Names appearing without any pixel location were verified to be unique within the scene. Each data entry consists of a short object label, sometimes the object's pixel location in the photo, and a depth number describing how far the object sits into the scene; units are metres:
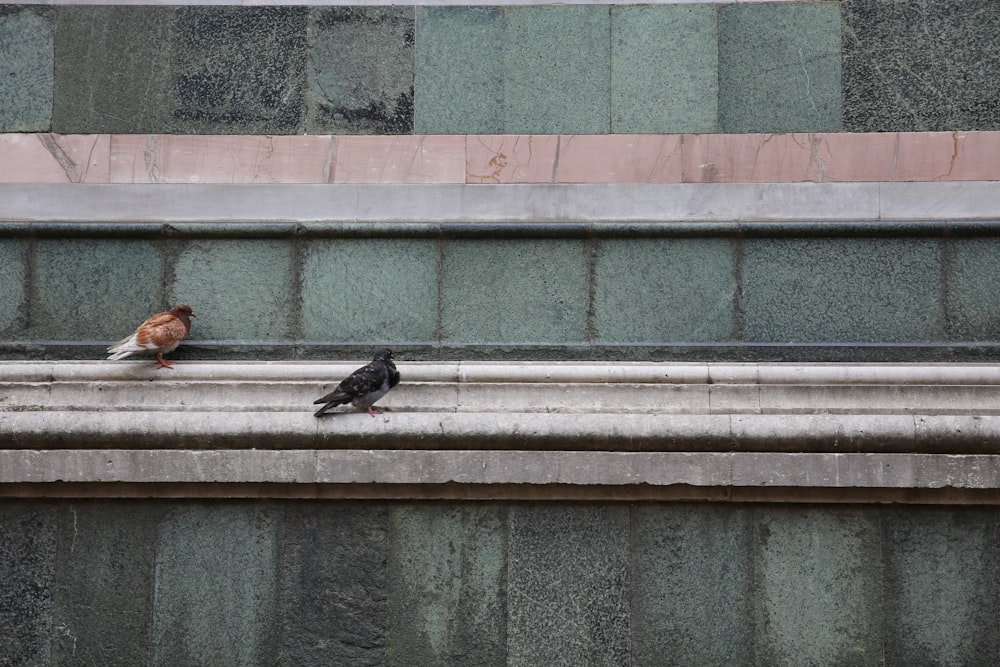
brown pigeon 7.90
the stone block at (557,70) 8.60
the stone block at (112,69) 8.69
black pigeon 7.47
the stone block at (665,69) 8.55
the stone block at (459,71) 8.62
